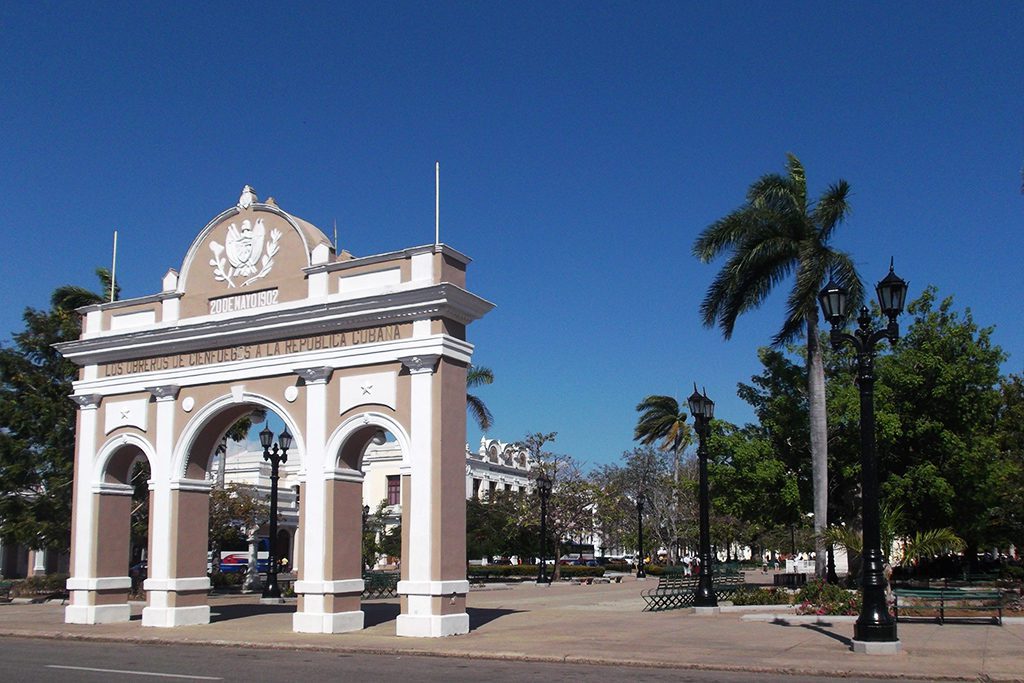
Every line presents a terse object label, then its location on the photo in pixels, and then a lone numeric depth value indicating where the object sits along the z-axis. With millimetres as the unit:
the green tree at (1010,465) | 34094
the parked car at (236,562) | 54788
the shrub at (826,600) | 21459
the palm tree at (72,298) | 36222
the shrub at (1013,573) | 35862
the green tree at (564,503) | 56844
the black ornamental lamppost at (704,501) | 23953
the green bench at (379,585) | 32812
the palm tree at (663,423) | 66312
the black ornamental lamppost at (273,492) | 30683
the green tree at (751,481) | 32406
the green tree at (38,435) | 33469
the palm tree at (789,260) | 29469
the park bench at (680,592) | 26359
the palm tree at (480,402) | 48906
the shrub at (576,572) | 54844
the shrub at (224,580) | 39531
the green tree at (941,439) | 31859
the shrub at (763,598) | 24891
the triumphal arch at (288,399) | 20016
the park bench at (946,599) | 20719
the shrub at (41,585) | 38156
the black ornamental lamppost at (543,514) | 47094
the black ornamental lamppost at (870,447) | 15508
